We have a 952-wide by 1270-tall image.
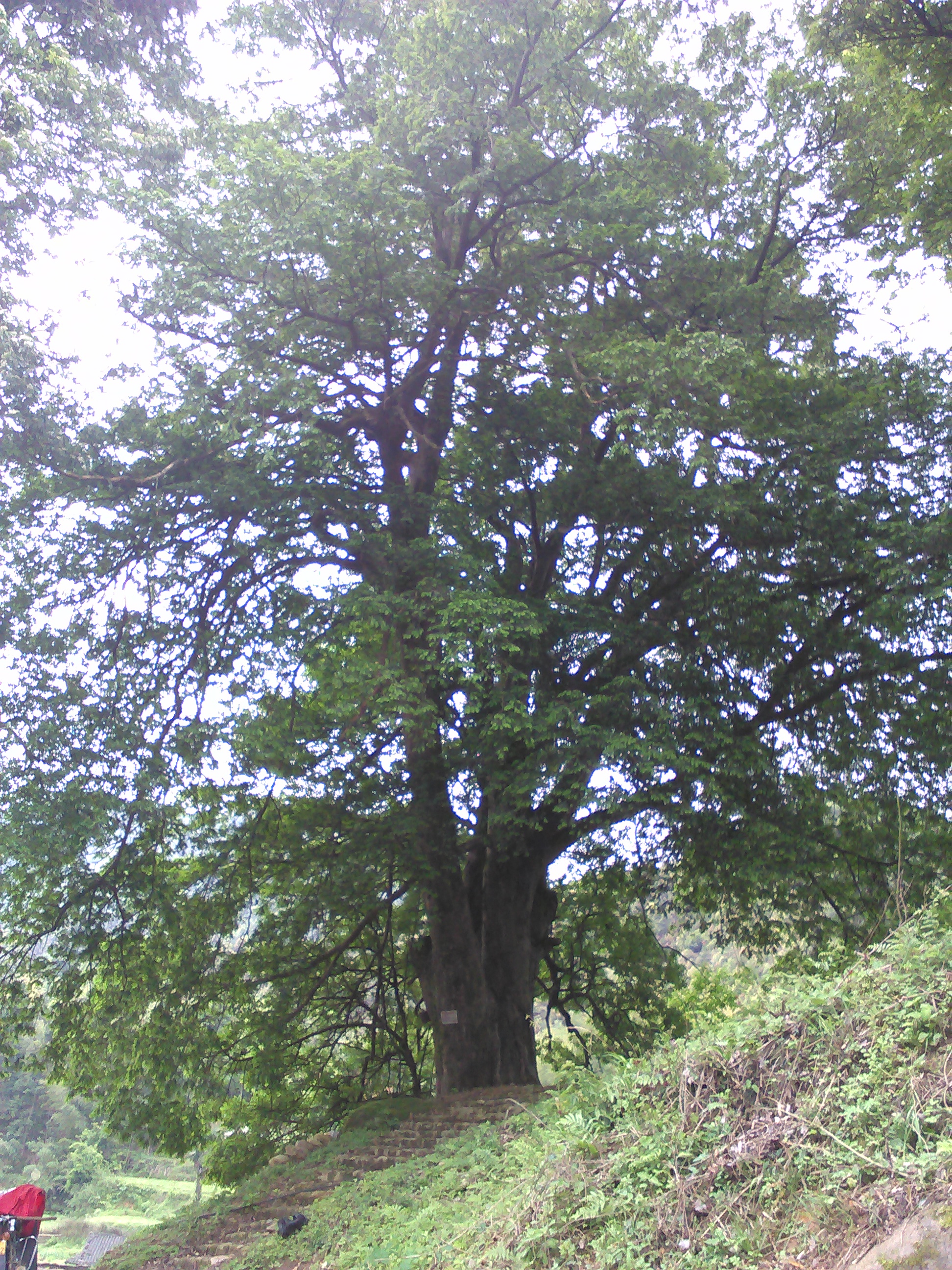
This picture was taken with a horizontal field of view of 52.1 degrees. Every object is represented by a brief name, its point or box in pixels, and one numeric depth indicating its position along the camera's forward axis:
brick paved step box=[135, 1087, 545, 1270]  7.88
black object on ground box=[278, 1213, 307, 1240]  7.41
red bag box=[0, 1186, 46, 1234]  9.43
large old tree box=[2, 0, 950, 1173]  9.74
